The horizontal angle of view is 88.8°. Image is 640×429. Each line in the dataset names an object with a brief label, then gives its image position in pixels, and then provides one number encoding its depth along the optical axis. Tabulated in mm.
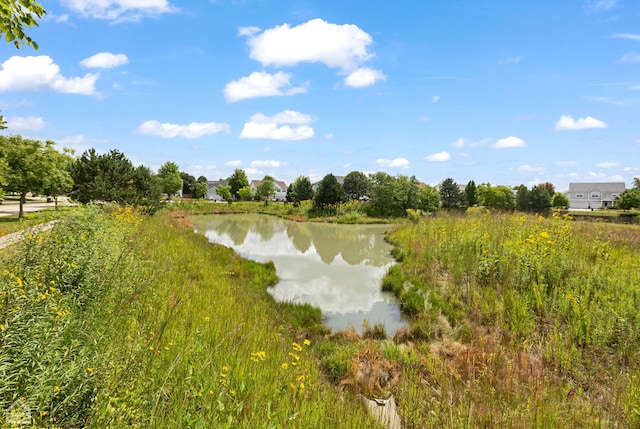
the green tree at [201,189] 76694
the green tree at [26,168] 18188
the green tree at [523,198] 44469
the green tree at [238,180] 71500
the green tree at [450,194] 47375
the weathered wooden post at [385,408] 3392
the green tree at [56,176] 19928
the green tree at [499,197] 45688
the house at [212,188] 94450
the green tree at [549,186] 65775
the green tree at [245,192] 65312
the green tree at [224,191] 66438
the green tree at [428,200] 36969
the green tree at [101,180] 18375
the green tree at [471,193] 50494
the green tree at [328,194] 37656
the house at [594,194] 72938
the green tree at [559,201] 56397
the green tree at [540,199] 44375
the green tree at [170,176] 55281
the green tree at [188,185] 86062
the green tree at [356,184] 60944
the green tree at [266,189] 60531
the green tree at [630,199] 42281
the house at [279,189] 96062
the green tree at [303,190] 51969
